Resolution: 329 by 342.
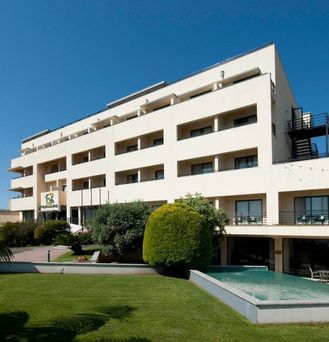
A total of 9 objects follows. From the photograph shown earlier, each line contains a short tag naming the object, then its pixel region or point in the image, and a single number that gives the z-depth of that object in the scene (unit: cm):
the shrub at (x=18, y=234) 4041
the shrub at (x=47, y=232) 3934
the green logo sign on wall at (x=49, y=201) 4700
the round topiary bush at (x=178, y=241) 1909
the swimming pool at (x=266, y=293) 1011
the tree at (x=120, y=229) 2364
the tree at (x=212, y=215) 2419
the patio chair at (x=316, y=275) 2259
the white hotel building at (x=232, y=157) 2505
